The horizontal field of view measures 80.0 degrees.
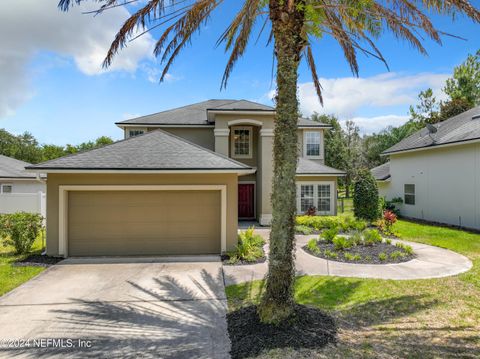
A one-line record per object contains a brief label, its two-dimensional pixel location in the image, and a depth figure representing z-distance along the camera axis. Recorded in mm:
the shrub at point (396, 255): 9156
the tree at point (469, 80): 35719
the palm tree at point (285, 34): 4723
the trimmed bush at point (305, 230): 13981
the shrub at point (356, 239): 10516
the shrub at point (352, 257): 9102
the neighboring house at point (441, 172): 14586
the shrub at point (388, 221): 13217
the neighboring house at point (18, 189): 17422
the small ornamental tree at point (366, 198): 15023
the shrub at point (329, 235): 10953
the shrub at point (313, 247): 10188
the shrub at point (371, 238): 10484
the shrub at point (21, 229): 9516
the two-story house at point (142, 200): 9523
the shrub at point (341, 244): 10016
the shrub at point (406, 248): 9656
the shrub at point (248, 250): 9281
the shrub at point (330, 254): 9455
